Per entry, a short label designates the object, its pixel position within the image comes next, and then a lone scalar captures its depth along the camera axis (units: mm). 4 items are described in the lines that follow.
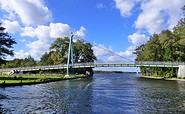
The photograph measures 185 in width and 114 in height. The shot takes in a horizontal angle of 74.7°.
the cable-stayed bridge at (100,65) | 44101
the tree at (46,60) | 65857
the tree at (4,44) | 29080
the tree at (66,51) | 61038
